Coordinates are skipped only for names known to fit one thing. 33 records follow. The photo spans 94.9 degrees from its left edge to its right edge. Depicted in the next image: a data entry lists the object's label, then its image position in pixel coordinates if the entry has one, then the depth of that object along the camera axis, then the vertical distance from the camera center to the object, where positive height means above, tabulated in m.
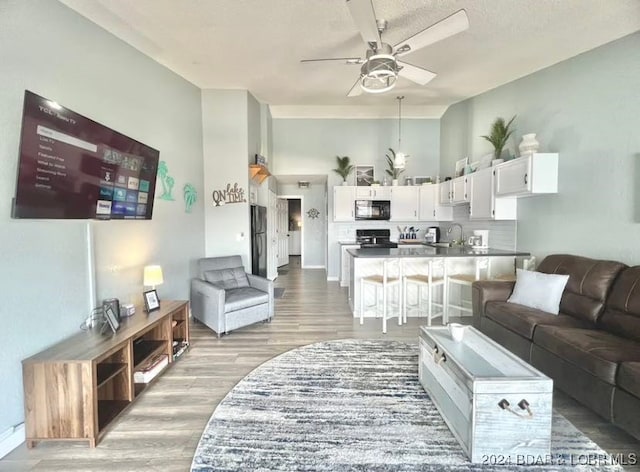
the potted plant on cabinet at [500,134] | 4.09 +1.26
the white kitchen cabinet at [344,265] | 5.95 -0.83
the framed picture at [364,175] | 6.56 +1.10
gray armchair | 3.50 -0.90
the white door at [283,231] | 8.67 -0.21
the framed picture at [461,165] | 5.06 +1.04
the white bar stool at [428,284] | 3.91 -0.79
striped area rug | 1.68 -1.36
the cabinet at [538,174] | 3.33 +0.58
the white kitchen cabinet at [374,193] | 6.20 +0.67
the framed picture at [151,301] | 2.79 -0.74
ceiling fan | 2.10 +1.51
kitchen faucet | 5.37 -0.19
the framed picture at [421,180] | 6.24 +0.95
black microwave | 6.20 +0.33
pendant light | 4.95 +1.09
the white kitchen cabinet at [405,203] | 6.13 +0.45
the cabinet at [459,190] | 4.75 +0.58
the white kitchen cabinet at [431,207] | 5.96 +0.36
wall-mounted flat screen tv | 1.89 +0.45
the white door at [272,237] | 6.38 -0.28
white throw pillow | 2.82 -0.66
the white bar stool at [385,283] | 3.73 -0.78
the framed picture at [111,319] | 2.27 -0.74
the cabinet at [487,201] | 4.02 +0.32
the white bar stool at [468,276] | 3.93 -0.71
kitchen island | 3.90 -0.52
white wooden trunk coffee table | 1.61 -1.05
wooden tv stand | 1.81 -1.04
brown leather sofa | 1.83 -0.86
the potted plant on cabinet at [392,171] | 6.23 +1.15
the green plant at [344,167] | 6.36 +1.26
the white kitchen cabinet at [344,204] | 6.25 +0.44
